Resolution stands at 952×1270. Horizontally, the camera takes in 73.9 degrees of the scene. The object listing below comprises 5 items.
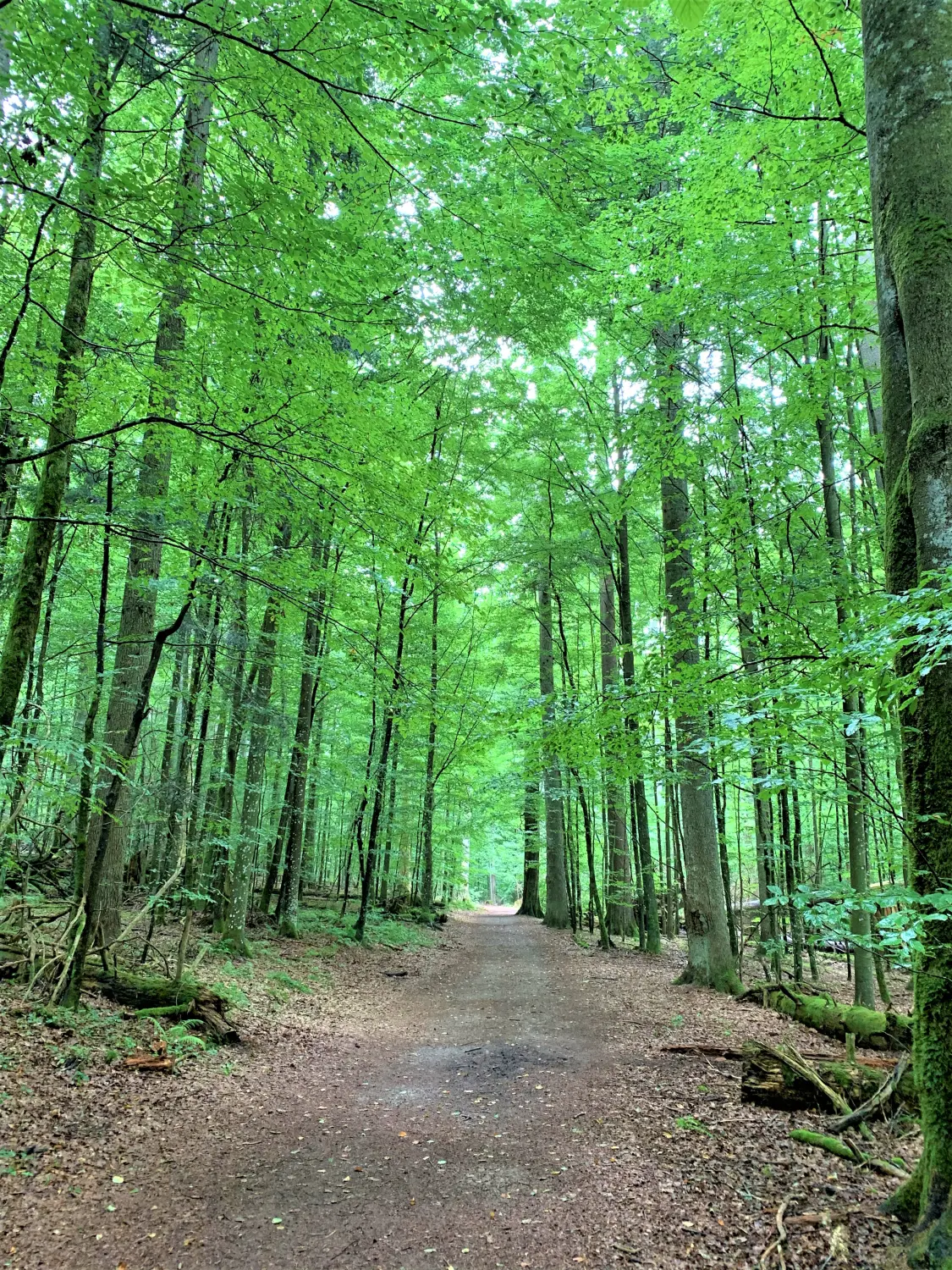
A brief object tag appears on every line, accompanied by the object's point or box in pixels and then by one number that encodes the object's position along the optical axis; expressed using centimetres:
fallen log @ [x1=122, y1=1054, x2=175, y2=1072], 525
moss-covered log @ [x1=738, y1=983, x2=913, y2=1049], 652
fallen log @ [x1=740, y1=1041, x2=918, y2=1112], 502
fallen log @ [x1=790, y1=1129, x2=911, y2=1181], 383
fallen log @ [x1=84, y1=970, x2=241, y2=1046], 629
